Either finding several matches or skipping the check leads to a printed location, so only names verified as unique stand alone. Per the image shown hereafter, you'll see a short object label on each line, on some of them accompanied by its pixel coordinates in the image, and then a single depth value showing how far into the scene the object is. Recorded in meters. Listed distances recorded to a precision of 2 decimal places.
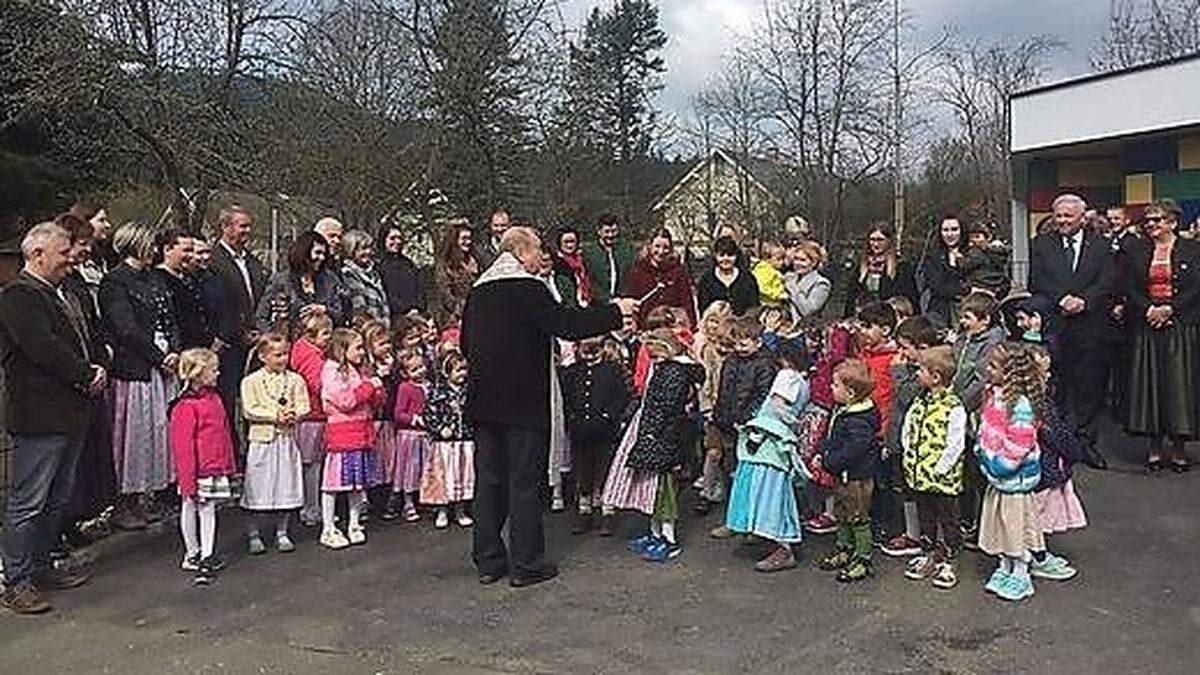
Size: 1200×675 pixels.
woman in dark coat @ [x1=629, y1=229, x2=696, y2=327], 9.15
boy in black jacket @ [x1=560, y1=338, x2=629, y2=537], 7.52
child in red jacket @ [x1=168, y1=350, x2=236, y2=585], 6.82
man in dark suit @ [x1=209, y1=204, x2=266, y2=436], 7.98
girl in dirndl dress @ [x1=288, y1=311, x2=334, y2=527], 7.55
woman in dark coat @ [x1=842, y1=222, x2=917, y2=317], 9.42
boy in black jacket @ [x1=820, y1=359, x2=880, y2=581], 6.42
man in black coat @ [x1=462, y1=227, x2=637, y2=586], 6.48
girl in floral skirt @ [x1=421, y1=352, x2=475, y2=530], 7.74
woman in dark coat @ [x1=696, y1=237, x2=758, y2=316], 9.18
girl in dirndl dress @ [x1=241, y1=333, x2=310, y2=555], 7.18
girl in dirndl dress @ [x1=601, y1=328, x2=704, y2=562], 7.07
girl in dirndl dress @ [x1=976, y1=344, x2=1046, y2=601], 6.02
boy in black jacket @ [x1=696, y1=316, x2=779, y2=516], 7.14
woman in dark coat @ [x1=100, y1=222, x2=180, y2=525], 7.16
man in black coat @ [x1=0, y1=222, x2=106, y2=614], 6.18
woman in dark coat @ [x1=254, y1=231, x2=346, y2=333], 7.93
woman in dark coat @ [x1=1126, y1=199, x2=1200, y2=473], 8.53
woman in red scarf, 8.95
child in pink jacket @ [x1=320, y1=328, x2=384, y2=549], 7.42
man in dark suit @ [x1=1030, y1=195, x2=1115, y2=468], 8.66
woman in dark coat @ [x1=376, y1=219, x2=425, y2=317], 9.23
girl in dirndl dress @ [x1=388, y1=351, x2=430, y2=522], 7.84
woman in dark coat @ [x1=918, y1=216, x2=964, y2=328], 9.24
